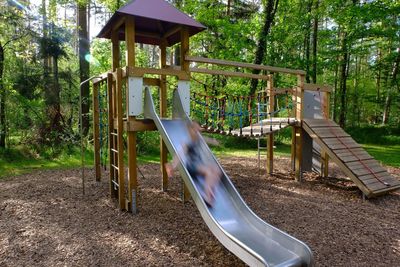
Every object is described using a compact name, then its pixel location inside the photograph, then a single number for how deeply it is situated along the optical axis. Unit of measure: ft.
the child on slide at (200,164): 13.16
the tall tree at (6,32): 30.88
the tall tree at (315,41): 49.88
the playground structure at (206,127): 11.08
